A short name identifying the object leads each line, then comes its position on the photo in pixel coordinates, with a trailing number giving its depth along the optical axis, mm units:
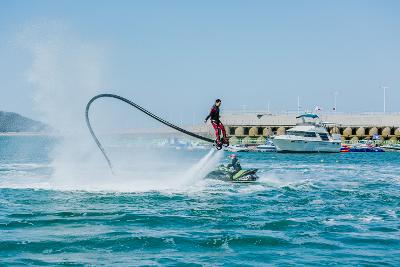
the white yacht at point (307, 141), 109938
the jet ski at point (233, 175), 45219
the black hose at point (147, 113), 28188
